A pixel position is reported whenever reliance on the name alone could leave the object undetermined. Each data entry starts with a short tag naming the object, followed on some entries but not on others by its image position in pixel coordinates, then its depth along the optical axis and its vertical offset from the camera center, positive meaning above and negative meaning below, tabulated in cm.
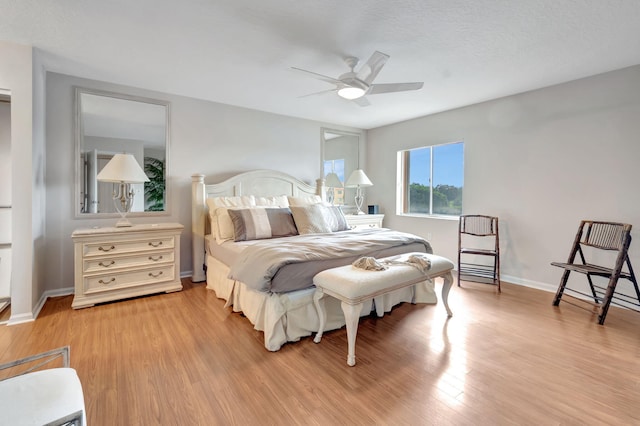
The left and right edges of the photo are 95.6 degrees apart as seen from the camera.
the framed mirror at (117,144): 339 +79
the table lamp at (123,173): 314 +38
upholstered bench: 204 -55
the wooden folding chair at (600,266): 278 -51
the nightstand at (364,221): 490 -18
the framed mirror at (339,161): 548 +97
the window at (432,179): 471 +56
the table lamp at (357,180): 506 +54
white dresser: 299 -59
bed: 231 -36
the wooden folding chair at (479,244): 386 -47
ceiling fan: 256 +120
